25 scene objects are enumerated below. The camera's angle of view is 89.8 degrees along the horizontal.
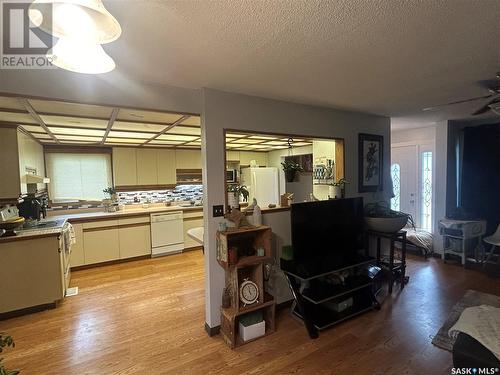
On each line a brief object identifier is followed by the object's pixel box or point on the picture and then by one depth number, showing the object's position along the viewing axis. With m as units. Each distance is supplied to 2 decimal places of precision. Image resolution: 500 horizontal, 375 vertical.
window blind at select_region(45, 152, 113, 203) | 4.68
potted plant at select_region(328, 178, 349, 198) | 3.34
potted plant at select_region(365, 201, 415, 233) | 3.20
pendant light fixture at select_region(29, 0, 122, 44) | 0.80
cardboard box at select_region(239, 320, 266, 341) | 2.32
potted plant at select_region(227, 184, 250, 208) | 2.52
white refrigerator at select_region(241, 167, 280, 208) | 5.71
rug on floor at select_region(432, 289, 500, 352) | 2.21
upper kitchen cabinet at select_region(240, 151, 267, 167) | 6.23
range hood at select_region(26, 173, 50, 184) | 3.18
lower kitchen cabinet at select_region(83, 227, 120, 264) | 4.23
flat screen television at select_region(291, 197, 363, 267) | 2.55
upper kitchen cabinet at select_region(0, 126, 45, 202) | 2.83
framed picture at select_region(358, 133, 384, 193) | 3.60
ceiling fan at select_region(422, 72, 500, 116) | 2.11
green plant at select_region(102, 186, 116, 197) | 4.87
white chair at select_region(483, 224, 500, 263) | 3.78
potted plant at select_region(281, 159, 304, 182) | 3.72
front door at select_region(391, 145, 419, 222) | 5.12
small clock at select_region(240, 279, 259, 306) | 2.38
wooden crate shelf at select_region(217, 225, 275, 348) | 2.30
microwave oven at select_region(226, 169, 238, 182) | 5.77
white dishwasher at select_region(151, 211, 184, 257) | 4.76
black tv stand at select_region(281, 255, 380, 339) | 2.44
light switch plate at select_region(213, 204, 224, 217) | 2.45
